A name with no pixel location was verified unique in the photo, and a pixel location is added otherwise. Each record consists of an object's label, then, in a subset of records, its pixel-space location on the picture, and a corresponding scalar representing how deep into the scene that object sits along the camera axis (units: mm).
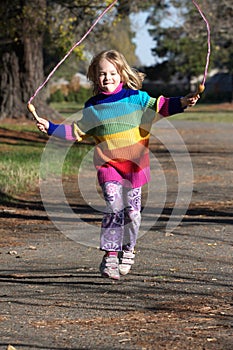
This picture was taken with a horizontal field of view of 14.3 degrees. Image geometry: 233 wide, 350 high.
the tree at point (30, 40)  26031
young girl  6758
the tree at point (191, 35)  37562
